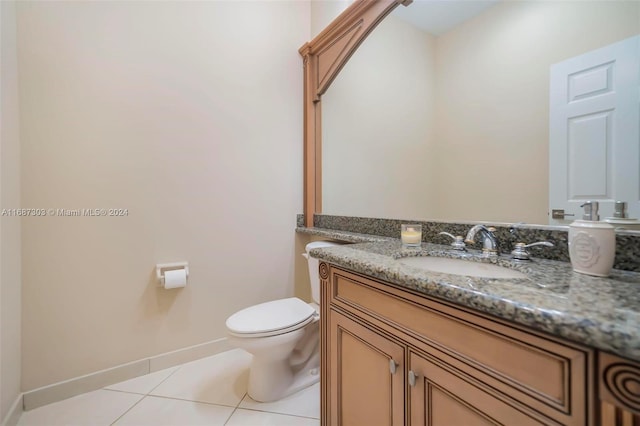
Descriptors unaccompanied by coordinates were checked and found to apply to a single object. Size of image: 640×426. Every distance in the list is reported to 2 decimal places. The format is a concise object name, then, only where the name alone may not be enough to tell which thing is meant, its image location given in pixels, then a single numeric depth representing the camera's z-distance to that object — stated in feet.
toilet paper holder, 5.12
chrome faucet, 3.06
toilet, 4.14
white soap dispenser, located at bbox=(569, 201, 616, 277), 2.10
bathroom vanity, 1.34
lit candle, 3.70
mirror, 3.80
